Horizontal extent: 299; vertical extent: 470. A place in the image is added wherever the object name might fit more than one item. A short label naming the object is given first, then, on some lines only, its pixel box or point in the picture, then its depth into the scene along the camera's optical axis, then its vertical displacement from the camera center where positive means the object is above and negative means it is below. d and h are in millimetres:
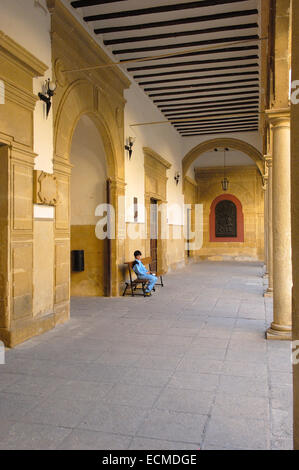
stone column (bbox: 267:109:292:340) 5188 +153
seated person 8414 -767
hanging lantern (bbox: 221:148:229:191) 16844 +2124
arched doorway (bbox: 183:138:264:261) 18969 +1535
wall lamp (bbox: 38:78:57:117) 5497 +1950
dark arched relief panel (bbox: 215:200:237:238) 19422 +796
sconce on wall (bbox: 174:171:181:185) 14585 +2127
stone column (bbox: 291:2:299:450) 1351 +130
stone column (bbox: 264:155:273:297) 8099 -64
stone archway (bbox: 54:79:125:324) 6000 +1613
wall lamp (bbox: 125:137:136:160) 9070 +2054
